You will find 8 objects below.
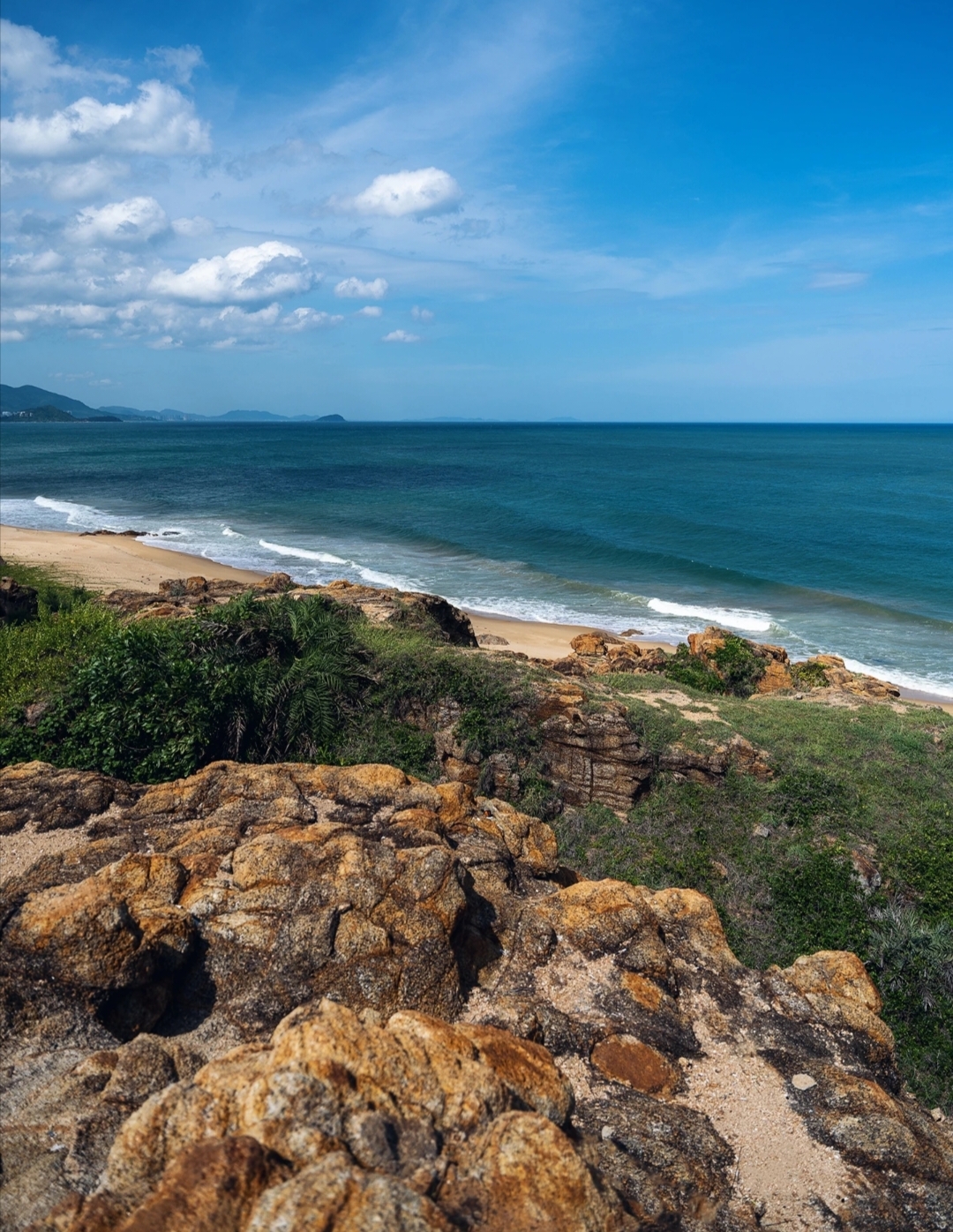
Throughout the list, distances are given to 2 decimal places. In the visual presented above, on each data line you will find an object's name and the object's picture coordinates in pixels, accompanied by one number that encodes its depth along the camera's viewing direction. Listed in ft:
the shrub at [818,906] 35.37
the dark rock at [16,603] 55.16
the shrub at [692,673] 68.03
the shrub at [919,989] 29.63
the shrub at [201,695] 38.29
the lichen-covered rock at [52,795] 29.76
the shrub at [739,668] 70.38
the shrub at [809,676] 71.41
